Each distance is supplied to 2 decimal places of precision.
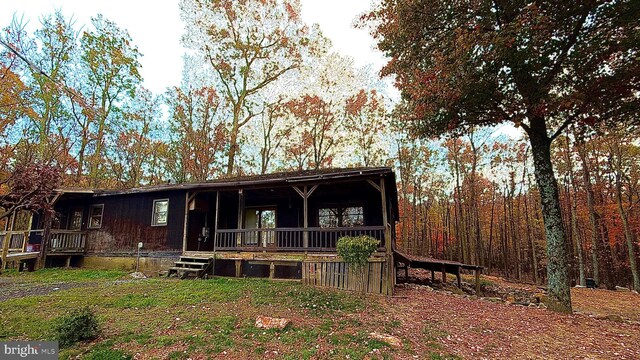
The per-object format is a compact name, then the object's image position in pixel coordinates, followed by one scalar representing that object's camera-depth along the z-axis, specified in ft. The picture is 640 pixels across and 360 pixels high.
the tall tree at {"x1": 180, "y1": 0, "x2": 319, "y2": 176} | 74.08
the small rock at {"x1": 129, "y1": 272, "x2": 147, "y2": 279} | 39.42
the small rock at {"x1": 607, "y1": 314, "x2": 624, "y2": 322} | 27.13
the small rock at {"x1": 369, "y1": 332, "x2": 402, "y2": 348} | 17.59
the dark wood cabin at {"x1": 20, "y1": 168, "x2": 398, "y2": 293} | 37.78
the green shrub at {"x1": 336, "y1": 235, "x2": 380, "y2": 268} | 29.22
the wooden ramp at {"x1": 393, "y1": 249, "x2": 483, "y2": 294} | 41.45
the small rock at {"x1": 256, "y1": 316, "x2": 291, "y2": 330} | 19.47
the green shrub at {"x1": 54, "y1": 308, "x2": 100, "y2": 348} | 17.22
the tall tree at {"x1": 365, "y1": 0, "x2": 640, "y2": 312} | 26.45
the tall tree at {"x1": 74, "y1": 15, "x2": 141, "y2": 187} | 70.54
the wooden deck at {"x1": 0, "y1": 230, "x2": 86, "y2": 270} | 46.34
